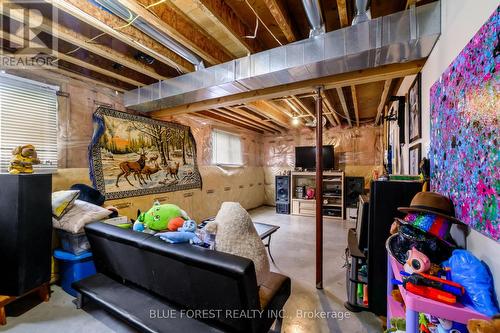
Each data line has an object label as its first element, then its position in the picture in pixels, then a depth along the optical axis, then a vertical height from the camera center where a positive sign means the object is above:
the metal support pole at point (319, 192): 2.30 -0.27
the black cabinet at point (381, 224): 1.64 -0.45
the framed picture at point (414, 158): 1.93 +0.11
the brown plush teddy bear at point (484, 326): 0.64 -0.50
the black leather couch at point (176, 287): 1.18 -0.85
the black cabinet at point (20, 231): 1.76 -0.55
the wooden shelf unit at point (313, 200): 5.46 -0.80
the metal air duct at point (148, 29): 1.54 +1.22
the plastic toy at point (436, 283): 0.82 -0.47
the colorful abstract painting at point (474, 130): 0.81 +0.18
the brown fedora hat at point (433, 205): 1.13 -0.21
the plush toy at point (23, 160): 1.88 +0.08
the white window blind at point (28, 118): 2.21 +0.58
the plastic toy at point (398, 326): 1.17 -0.90
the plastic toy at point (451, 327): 0.84 -0.65
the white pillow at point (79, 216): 2.04 -0.50
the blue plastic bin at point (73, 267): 2.09 -1.02
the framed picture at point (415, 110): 1.91 +0.59
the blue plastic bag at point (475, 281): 0.76 -0.46
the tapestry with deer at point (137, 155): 2.96 +0.22
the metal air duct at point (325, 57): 1.52 +1.00
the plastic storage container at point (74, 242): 2.11 -0.76
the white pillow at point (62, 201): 2.08 -0.34
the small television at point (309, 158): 5.75 +0.32
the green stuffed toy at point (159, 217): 1.87 -0.45
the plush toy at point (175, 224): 1.71 -0.46
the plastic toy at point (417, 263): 0.94 -0.44
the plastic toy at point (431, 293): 0.80 -0.50
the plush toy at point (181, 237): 1.38 -0.47
